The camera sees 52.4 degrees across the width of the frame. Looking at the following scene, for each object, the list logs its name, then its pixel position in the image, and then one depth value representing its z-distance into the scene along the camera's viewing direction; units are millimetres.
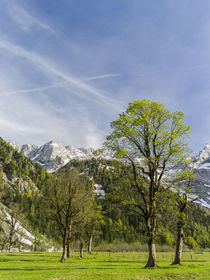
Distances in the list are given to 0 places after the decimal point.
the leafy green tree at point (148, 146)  25400
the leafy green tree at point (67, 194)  38906
